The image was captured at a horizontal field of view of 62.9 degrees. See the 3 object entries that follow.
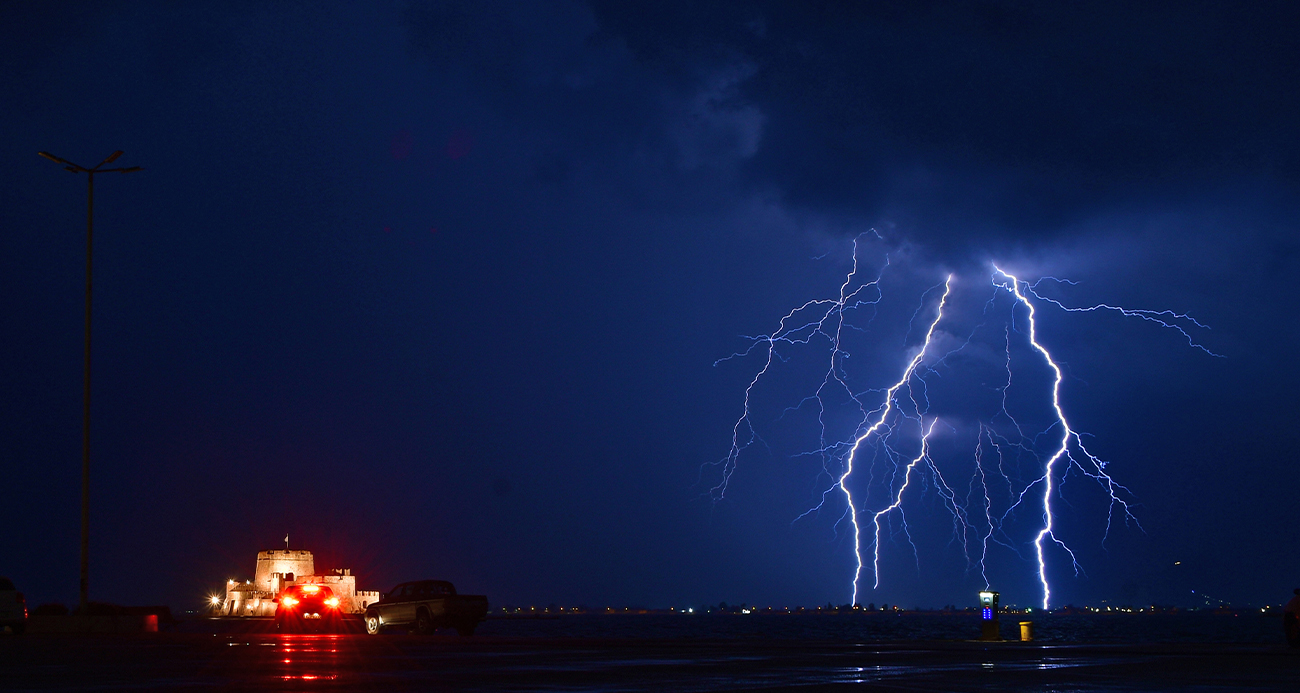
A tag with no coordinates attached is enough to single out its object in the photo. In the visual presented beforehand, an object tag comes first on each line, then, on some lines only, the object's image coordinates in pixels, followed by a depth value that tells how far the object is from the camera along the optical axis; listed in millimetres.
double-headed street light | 28812
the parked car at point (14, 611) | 28875
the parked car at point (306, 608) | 35438
